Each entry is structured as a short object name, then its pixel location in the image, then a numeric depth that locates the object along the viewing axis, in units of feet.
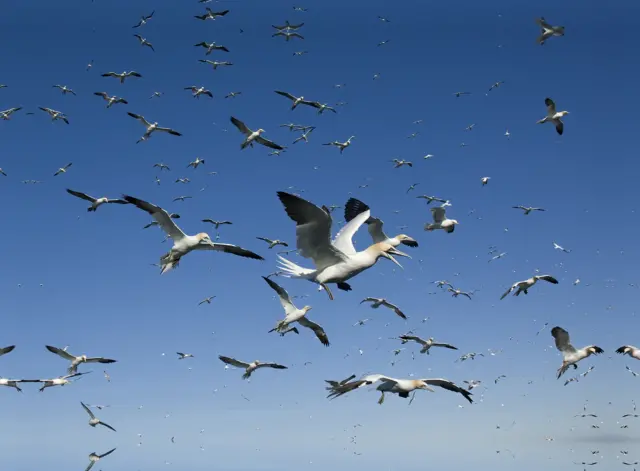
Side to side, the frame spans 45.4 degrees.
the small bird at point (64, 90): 128.77
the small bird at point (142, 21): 123.75
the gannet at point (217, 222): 127.85
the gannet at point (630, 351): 91.71
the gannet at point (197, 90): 129.18
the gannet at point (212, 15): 121.08
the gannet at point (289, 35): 125.08
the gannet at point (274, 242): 123.65
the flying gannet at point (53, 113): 123.03
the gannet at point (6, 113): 116.47
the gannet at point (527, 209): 119.14
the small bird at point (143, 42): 124.98
